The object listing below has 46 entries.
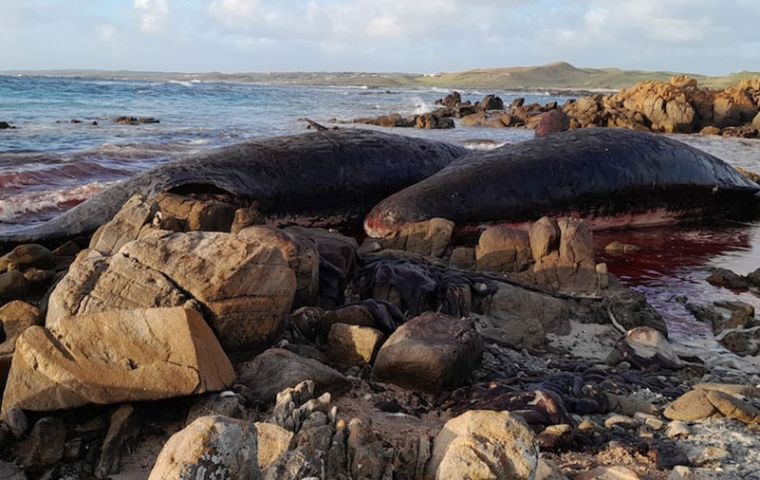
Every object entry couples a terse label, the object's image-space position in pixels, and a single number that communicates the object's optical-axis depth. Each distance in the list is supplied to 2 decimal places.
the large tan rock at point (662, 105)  28.56
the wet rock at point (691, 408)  3.49
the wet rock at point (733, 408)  3.42
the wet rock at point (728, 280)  6.30
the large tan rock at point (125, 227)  4.89
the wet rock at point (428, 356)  3.64
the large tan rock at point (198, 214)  5.44
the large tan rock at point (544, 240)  5.87
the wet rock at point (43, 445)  2.89
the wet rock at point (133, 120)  23.35
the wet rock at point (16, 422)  2.95
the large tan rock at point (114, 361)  3.03
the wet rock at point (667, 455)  2.99
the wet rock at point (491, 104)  43.88
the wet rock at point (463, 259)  6.08
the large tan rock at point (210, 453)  2.11
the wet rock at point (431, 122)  27.69
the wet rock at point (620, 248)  7.54
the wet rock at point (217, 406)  3.06
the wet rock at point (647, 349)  4.45
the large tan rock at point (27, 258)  5.09
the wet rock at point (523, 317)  4.82
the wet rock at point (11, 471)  2.79
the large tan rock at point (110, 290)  3.56
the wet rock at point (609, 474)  2.64
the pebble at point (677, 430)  3.29
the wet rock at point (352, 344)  3.89
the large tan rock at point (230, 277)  3.62
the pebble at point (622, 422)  3.44
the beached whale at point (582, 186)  7.59
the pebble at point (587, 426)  3.31
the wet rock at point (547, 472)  2.57
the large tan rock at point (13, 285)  4.66
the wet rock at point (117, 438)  2.86
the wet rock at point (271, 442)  2.42
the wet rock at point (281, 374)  3.31
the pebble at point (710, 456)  3.01
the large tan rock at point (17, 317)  3.98
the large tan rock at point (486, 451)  2.31
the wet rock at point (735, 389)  3.81
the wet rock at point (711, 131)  27.50
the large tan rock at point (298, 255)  4.42
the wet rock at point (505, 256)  5.97
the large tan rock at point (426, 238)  6.64
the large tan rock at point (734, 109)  30.17
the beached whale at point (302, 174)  7.18
